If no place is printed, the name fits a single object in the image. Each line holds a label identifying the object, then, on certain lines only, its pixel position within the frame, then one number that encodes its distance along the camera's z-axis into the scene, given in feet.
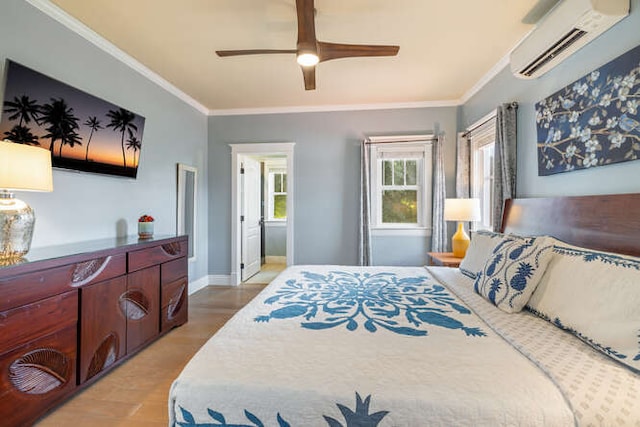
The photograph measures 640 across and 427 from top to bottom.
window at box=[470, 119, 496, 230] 10.73
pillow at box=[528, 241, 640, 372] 3.37
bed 2.79
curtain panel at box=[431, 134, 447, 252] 12.75
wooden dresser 4.86
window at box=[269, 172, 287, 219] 21.53
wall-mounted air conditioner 5.32
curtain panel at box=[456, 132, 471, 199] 11.98
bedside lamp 9.95
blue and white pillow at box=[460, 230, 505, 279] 6.59
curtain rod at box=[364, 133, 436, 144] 13.05
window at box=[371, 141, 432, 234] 13.38
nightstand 9.66
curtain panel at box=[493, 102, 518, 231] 8.73
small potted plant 9.15
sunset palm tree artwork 6.13
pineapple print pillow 4.86
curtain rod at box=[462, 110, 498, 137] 9.66
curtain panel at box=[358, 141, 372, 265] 13.26
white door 15.26
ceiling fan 5.77
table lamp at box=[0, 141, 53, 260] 4.97
